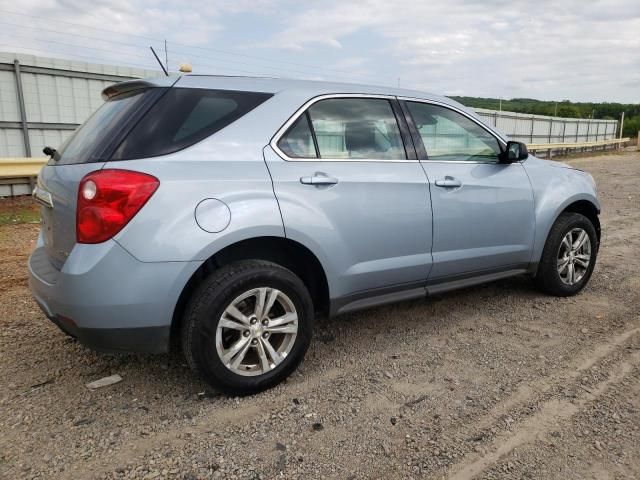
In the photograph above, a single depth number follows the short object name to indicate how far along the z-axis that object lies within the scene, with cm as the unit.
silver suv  246
